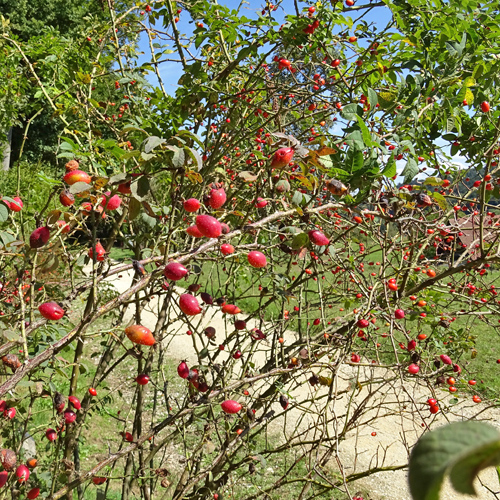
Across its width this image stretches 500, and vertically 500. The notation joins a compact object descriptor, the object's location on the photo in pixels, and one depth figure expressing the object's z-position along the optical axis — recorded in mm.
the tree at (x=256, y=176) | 417
